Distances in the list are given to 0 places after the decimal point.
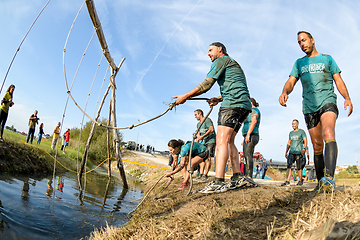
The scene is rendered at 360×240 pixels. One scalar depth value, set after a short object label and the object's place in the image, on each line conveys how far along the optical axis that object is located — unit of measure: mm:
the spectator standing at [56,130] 13244
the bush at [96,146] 23088
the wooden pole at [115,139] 7350
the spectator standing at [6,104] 7273
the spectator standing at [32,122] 11156
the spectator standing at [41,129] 13739
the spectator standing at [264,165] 11888
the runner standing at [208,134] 6445
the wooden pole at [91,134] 7051
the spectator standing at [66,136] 15195
